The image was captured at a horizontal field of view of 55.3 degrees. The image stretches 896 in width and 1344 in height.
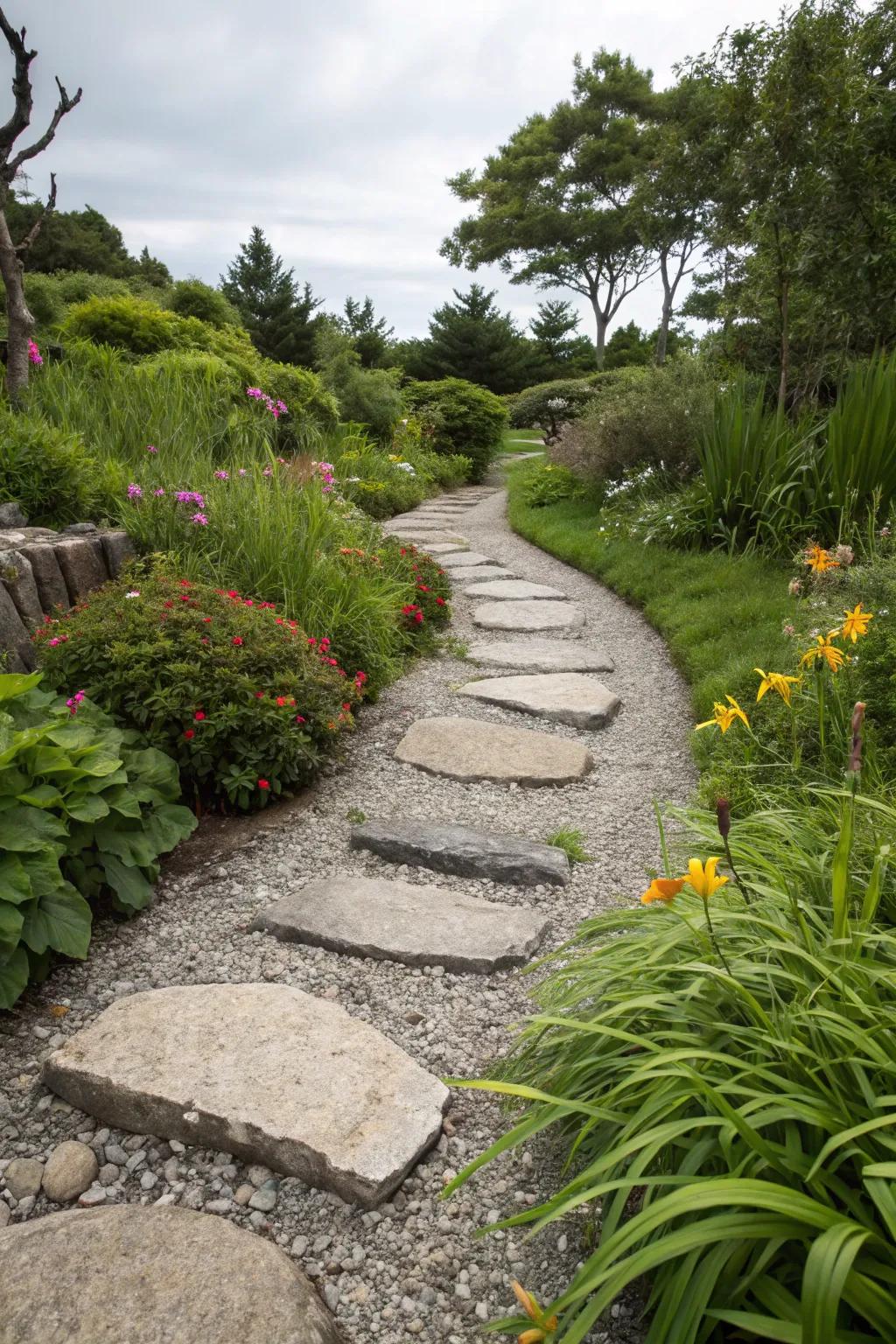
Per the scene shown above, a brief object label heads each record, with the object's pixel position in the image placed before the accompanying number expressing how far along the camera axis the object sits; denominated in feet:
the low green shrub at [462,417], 43.93
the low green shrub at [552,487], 31.81
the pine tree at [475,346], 69.62
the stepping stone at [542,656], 15.31
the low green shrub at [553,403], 47.42
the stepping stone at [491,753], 10.99
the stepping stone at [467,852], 8.60
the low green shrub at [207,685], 9.46
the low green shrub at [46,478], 13.48
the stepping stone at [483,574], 21.76
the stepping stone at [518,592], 20.12
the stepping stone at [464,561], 22.94
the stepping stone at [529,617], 17.95
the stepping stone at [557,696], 12.84
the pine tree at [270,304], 73.51
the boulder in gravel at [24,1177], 5.19
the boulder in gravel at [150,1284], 4.02
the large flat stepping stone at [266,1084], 5.12
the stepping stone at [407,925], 7.20
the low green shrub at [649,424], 24.66
